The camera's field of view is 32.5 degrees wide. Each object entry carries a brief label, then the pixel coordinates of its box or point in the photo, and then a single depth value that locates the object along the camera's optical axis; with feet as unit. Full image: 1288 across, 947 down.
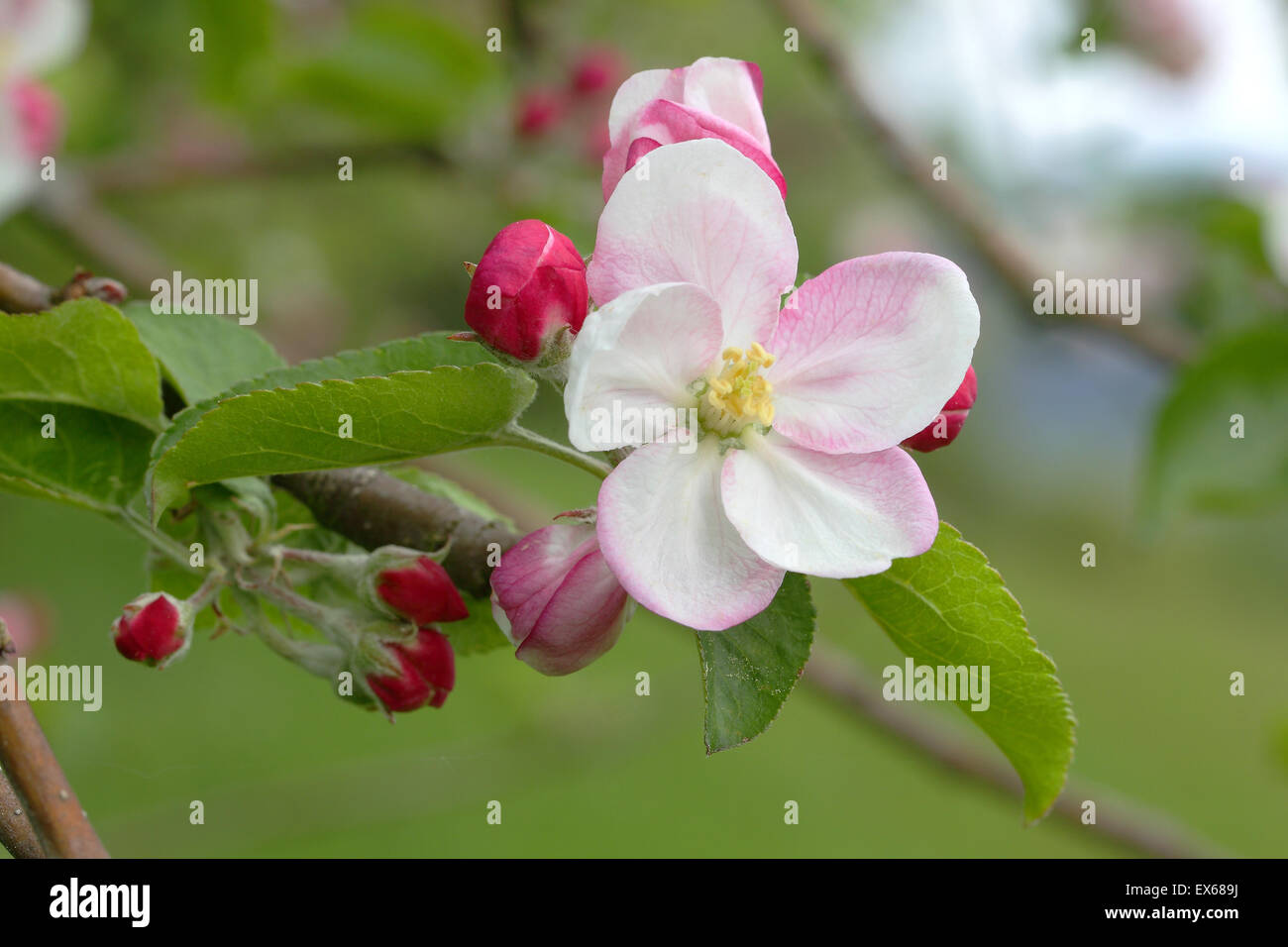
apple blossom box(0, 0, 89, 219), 1.27
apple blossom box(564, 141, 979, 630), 0.69
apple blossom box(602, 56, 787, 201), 0.71
